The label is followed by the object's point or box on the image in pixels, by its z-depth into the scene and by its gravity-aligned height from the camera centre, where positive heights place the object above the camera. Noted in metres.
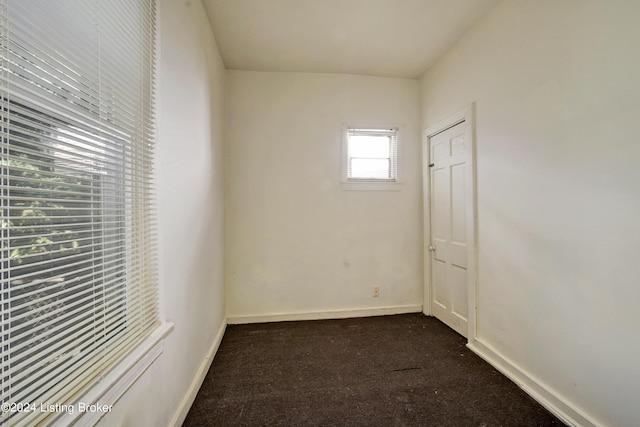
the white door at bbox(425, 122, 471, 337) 2.38 -0.13
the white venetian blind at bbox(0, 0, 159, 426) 0.61 +0.07
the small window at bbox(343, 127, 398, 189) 2.91 +0.68
